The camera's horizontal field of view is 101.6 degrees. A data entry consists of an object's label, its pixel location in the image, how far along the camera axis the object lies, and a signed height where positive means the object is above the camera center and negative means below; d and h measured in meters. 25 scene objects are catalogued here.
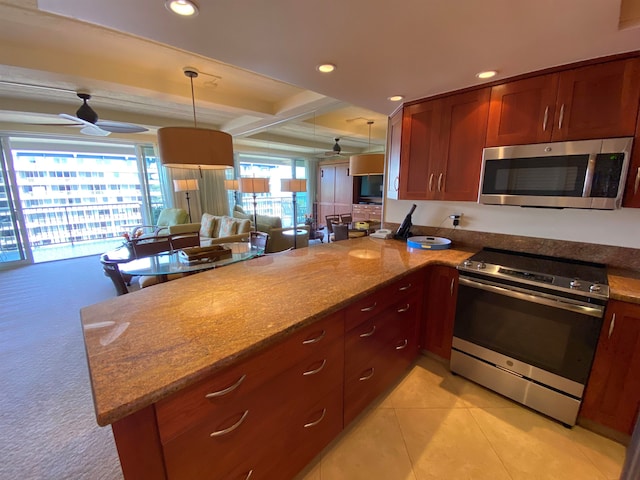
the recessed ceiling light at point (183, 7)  1.04 +0.75
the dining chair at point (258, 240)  3.23 -0.61
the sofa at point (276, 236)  4.87 -0.83
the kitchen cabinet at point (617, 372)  1.37 -0.97
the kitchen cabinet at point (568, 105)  1.45 +0.53
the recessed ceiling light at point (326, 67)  1.60 +0.76
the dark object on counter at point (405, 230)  2.61 -0.38
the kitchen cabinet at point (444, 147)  1.96 +0.37
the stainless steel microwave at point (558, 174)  1.48 +0.11
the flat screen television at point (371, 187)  6.86 +0.13
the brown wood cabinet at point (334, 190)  7.40 +0.06
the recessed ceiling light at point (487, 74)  1.69 +0.76
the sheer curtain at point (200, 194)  6.14 -0.05
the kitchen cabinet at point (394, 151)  2.45 +0.40
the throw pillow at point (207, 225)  5.04 -0.65
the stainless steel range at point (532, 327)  1.46 -0.82
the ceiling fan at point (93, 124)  3.00 +0.80
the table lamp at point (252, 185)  4.63 +0.12
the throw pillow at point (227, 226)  4.44 -0.60
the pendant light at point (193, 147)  2.21 +0.39
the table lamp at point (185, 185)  5.47 +0.14
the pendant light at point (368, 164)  3.75 +0.41
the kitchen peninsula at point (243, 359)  0.76 -0.60
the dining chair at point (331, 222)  5.13 -0.59
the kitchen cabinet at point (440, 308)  1.96 -0.89
